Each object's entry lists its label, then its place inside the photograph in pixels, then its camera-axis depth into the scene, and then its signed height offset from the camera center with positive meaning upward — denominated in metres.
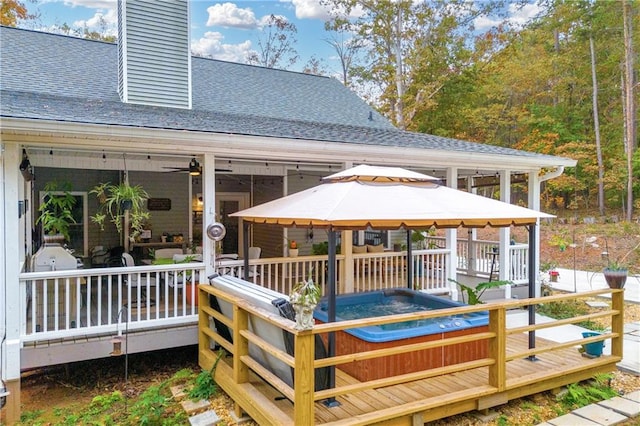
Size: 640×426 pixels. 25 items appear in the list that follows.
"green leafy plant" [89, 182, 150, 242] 5.83 +0.13
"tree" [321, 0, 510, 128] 20.94 +8.65
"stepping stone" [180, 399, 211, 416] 4.55 -2.22
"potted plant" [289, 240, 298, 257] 9.09 -0.94
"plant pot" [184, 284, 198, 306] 6.24 -1.31
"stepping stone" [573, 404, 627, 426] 4.32 -2.21
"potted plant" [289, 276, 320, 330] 3.38 -0.80
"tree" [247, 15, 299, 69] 23.13 +9.16
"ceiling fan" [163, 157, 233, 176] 7.10 +0.68
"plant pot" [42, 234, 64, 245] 6.38 -0.49
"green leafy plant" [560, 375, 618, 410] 4.76 -2.19
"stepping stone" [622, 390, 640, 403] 4.80 -2.22
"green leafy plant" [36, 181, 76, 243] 5.49 -0.17
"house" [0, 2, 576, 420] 4.88 +0.89
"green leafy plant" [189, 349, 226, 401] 4.86 -2.14
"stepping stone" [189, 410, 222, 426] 4.22 -2.19
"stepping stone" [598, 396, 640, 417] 4.48 -2.21
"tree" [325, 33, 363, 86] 23.07 +8.84
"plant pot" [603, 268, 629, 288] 6.10 -1.03
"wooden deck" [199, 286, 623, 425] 3.58 -1.88
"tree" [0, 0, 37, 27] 16.86 +8.32
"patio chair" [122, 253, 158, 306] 6.74 -1.28
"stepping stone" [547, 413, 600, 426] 4.27 -2.22
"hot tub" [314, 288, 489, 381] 4.64 -1.66
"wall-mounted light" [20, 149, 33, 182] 5.09 +0.50
